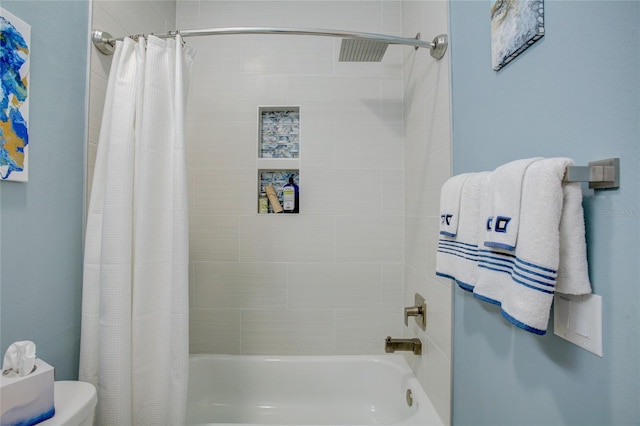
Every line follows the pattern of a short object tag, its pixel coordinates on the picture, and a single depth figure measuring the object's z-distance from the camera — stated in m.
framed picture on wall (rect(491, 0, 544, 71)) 0.67
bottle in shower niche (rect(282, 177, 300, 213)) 1.75
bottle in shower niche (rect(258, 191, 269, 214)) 1.79
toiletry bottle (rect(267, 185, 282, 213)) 1.77
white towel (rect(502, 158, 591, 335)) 0.52
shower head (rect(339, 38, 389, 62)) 1.29
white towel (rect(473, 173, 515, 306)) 0.63
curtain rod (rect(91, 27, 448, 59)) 1.21
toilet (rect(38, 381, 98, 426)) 0.77
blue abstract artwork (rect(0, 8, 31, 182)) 0.84
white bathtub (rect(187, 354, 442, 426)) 1.67
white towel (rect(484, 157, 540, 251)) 0.59
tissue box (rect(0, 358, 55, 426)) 0.67
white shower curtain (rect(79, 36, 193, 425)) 1.03
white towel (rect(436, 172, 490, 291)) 0.78
